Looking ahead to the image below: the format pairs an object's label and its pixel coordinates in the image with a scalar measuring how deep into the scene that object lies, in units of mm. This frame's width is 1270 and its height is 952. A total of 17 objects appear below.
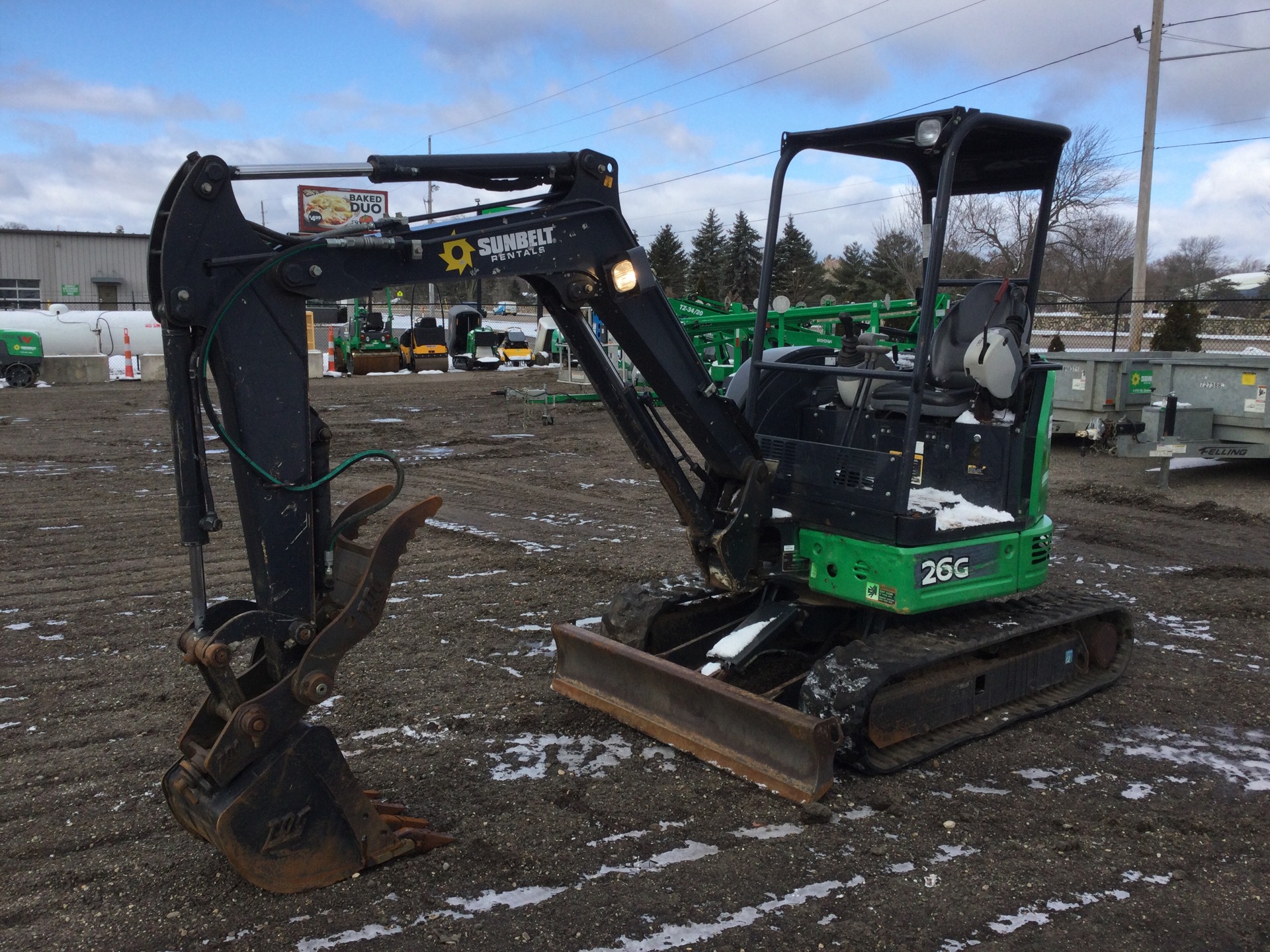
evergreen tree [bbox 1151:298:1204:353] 22078
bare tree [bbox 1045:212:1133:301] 39384
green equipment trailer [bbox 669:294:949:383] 15984
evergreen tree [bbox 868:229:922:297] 34938
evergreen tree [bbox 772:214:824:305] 47469
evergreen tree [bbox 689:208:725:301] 57000
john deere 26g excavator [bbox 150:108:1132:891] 3570
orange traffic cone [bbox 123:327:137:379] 27484
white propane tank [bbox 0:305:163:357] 26844
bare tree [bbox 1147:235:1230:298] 46438
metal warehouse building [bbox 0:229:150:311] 50719
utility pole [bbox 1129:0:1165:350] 21703
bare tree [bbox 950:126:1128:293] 25108
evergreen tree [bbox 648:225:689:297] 57312
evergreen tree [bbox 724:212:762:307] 49625
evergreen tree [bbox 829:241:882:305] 48906
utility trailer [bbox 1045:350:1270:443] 11648
